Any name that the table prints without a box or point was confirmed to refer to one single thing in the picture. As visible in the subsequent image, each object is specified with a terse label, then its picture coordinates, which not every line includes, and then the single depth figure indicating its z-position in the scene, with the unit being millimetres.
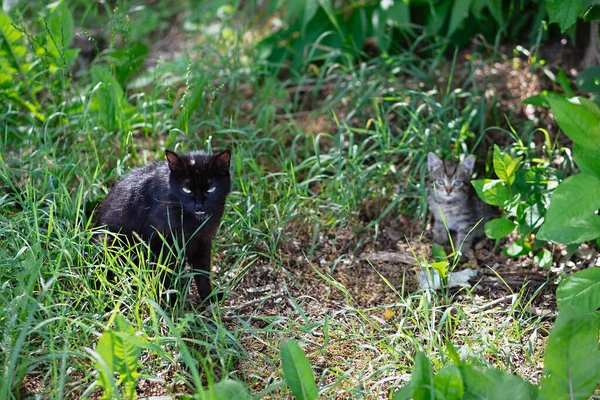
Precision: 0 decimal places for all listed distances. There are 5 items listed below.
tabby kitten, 3924
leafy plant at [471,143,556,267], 3248
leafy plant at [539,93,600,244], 2553
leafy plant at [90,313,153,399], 2312
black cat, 3109
